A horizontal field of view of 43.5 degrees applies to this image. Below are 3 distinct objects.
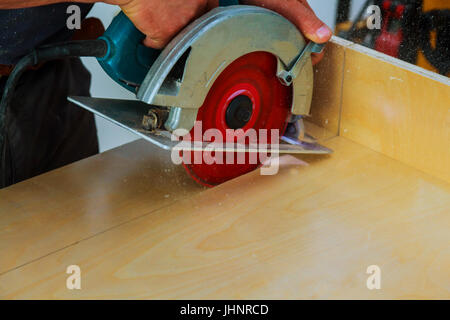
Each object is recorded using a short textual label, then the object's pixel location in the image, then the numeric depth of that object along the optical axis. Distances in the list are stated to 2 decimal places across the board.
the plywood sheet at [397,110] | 1.24
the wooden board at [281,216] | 0.94
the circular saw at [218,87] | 1.06
